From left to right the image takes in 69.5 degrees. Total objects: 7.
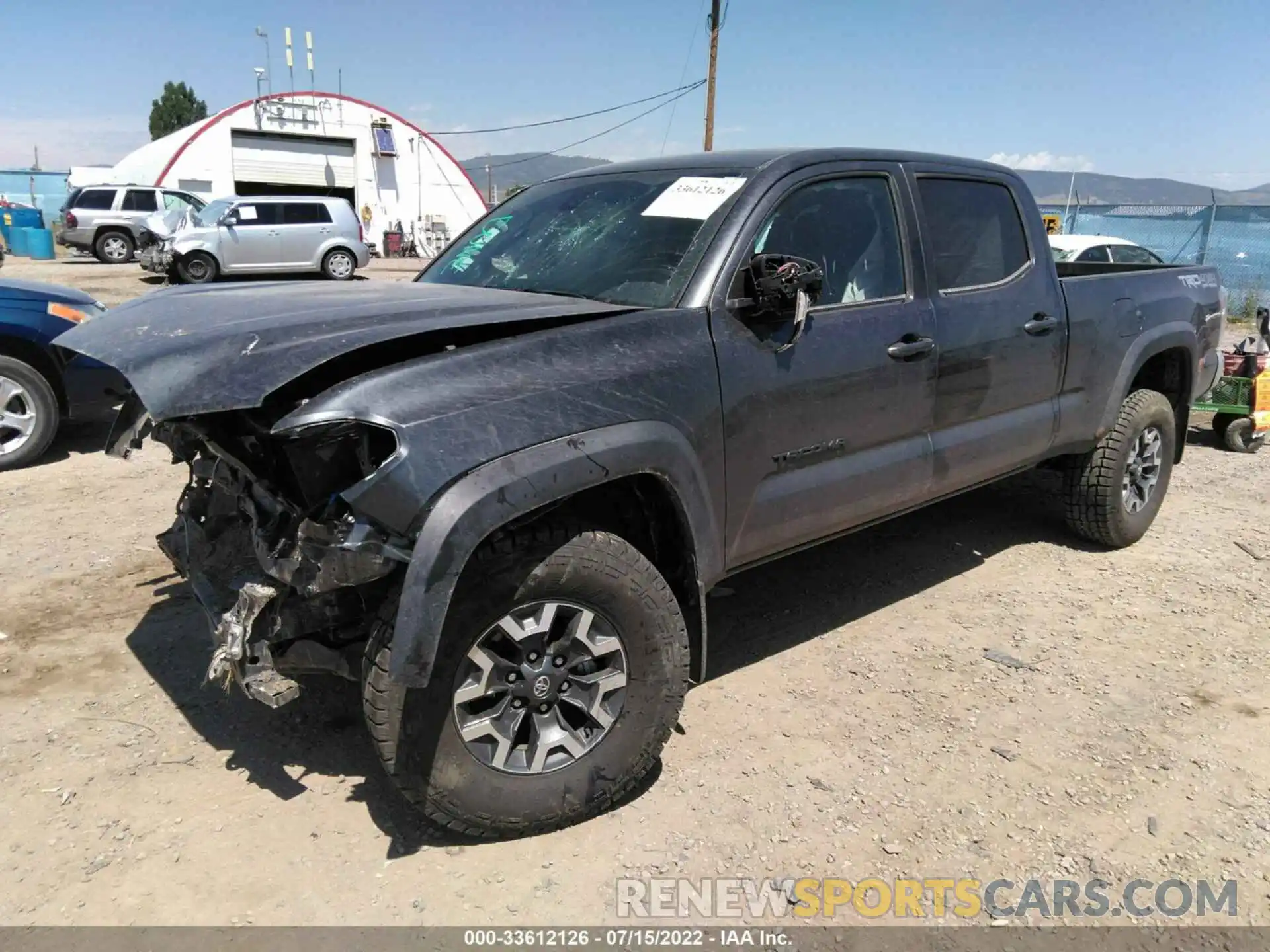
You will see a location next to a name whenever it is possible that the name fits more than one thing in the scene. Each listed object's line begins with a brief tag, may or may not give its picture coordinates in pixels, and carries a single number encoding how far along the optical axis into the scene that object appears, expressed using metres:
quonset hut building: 30.06
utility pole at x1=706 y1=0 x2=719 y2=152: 23.27
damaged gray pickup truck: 2.37
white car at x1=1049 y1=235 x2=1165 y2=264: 11.59
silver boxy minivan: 18.98
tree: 79.12
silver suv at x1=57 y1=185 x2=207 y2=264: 23.50
